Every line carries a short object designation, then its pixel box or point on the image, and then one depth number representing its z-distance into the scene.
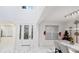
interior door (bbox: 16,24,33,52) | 4.17
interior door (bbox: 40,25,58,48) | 4.15
